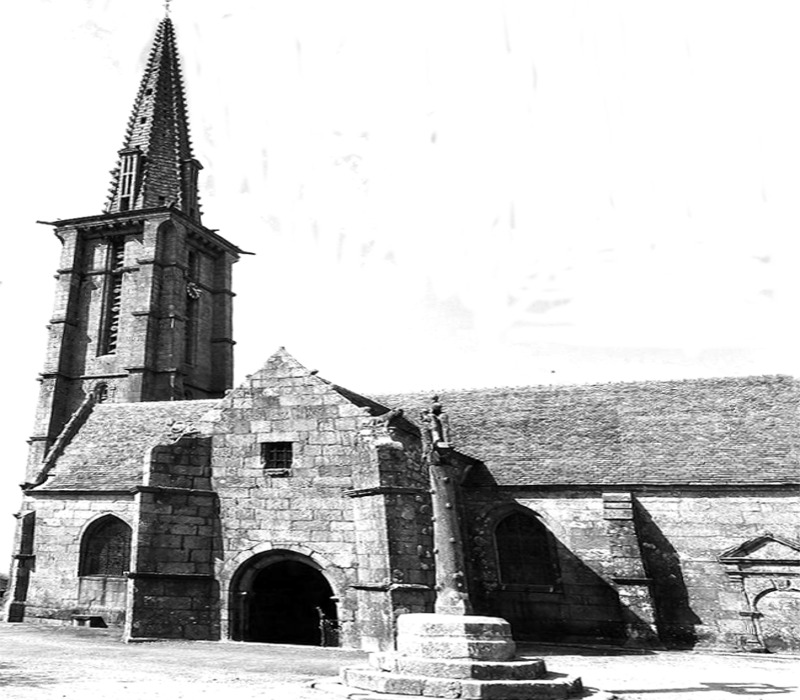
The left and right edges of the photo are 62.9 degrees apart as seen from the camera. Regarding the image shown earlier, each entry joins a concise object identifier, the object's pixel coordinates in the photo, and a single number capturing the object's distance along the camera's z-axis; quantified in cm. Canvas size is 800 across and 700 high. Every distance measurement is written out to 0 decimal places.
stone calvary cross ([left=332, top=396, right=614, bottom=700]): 829
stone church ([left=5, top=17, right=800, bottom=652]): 1499
